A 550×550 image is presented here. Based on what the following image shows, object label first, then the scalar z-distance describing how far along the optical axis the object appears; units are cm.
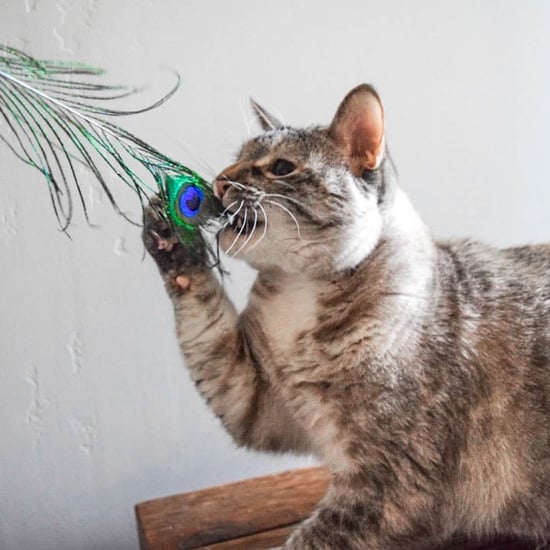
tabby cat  86
